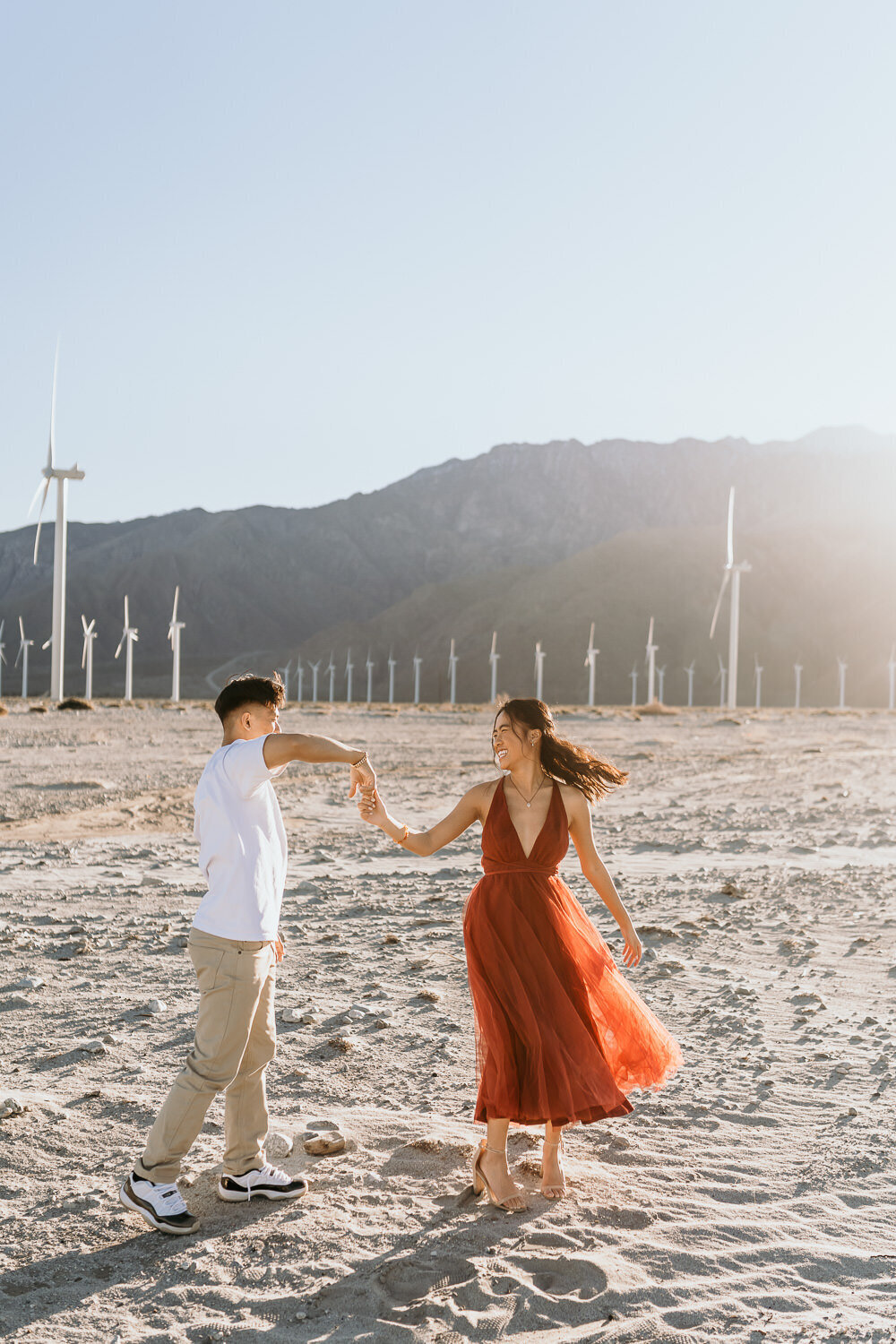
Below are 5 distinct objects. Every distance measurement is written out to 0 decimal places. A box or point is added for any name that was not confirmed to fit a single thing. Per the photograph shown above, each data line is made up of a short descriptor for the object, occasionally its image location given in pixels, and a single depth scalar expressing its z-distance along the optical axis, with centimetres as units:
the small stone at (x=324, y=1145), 478
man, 394
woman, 425
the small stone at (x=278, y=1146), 471
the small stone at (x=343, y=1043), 608
